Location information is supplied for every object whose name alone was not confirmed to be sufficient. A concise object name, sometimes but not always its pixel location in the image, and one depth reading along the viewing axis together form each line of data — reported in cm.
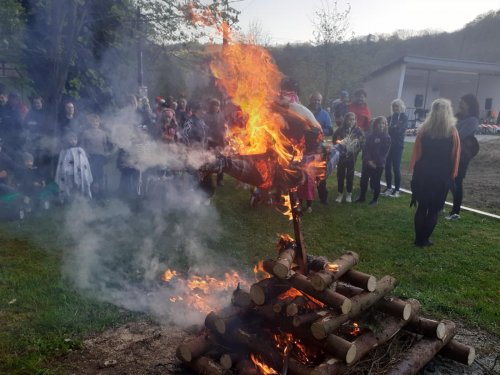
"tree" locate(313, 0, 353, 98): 2006
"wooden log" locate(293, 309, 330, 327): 351
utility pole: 1002
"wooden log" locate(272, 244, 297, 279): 366
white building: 2768
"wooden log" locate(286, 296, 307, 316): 355
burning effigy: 352
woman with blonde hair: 684
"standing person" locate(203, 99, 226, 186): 870
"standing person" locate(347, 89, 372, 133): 1059
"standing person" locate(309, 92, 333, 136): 962
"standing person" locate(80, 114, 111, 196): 893
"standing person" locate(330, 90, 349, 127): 1159
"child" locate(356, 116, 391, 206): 970
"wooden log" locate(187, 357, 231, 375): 357
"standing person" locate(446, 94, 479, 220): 840
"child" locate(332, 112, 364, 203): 885
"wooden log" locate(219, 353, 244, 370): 366
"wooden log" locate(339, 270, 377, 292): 389
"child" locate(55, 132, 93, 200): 852
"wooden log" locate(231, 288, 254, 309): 391
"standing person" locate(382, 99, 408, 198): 1017
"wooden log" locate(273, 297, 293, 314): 363
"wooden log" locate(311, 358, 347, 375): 319
